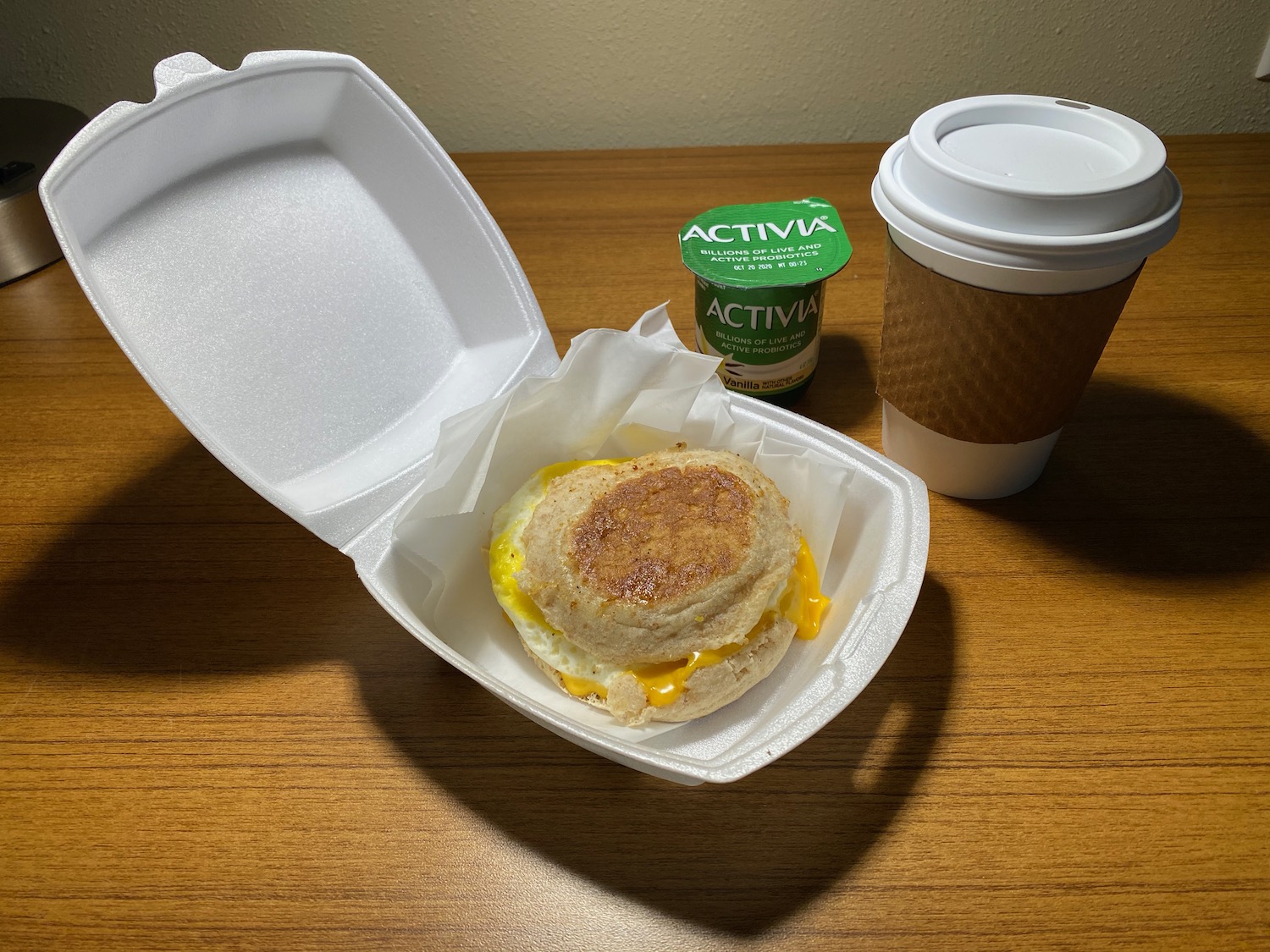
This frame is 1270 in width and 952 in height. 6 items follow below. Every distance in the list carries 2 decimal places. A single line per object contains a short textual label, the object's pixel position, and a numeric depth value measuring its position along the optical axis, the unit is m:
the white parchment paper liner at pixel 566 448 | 0.31
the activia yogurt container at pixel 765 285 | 0.37
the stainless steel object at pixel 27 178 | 0.50
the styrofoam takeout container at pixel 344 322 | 0.29
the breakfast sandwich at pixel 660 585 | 0.28
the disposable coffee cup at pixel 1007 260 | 0.29
